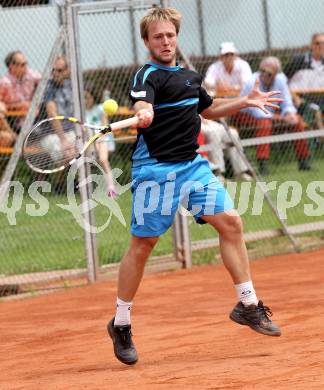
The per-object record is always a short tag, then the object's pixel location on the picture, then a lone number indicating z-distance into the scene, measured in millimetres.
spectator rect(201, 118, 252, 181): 21337
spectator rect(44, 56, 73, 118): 19501
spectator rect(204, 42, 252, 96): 21537
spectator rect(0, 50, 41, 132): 19223
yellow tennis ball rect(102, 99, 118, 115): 12072
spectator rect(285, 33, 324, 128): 23481
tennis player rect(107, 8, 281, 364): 12273
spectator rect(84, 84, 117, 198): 19775
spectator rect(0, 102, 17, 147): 19393
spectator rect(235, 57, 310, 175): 22370
